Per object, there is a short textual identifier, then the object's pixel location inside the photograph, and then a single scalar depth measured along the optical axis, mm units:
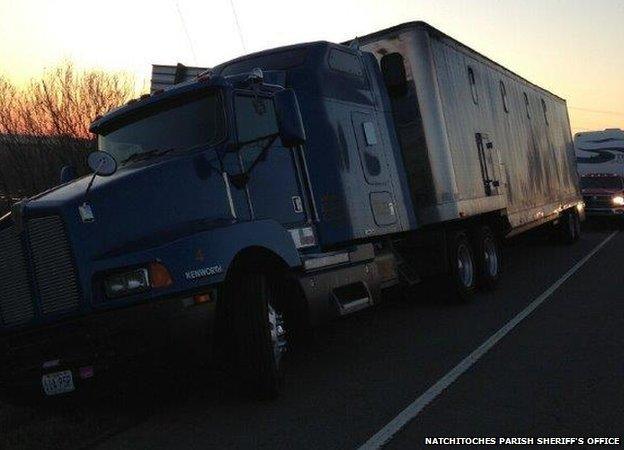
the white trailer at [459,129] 8898
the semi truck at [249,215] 4957
